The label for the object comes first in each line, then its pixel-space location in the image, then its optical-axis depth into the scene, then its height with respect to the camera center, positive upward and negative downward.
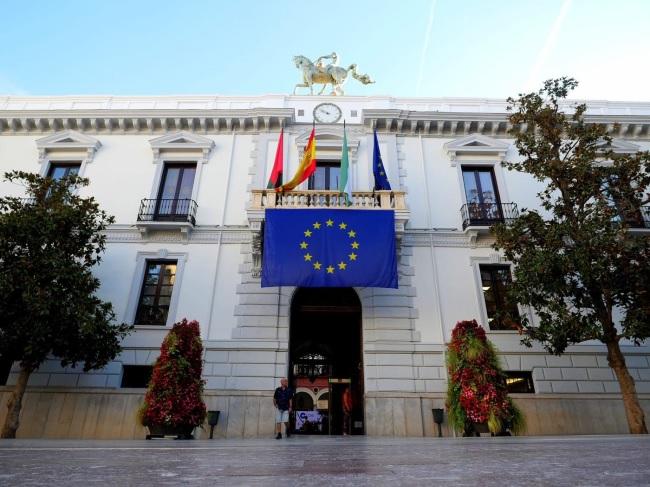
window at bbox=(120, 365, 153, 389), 11.95 +1.04
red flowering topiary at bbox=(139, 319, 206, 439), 8.98 +0.48
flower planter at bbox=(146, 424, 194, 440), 8.98 -0.40
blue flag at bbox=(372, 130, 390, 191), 13.38 +7.75
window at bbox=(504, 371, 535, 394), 11.95 +0.98
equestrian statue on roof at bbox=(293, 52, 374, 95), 17.91 +14.40
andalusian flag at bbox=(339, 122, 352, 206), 12.95 +7.38
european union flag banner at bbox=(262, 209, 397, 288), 11.63 +4.69
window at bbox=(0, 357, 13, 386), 12.12 +1.13
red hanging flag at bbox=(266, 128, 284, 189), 13.41 +7.79
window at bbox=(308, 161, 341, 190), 15.31 +8.79
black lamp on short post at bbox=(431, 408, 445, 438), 10.91 -0.04
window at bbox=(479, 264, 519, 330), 12.49 +3.71
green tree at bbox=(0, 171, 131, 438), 9.73 +2.86
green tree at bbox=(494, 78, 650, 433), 9.74 +4.09
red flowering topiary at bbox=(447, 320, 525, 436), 9.08 +0.59
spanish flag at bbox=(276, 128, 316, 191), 13.07 +7.84
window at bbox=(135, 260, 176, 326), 12.75 +3.70
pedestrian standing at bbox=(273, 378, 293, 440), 10.32 +0.25
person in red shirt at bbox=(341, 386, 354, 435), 13.93 +0.21
